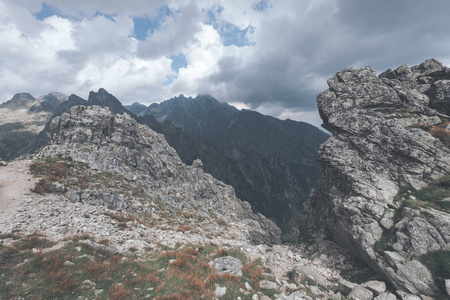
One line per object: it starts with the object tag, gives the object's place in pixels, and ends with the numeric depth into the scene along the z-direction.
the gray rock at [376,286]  15.40
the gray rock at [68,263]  12.96
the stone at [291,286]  15.02
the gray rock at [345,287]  15.61
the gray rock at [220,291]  13.12
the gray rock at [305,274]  16.64
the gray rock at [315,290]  14.77
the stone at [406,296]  14.41
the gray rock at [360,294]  14.37
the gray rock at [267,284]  14.77
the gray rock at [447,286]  13.65
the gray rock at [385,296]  14.34
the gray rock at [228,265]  16.52
